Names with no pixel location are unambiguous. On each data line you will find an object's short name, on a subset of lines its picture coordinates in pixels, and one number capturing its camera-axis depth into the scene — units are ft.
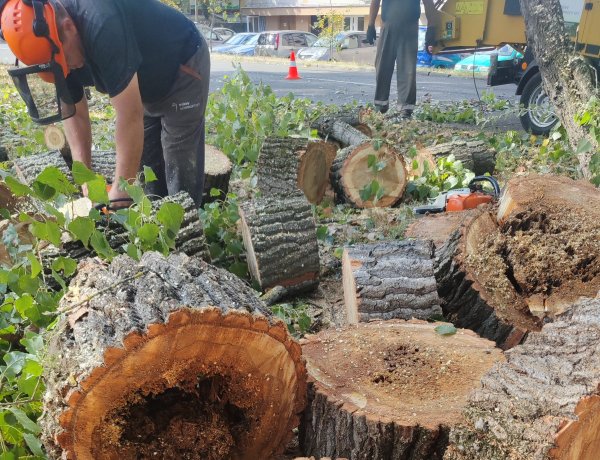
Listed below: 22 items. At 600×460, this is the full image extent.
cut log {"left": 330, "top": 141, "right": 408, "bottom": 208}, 15.60
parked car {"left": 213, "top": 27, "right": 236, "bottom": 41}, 97.60
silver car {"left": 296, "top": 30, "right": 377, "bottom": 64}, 70.95
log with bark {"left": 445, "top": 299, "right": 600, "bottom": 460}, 4.58
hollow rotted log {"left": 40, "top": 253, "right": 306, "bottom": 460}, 4.99
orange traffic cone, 45.62
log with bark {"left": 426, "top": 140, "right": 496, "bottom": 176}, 17.54
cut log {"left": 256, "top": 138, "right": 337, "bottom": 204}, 14.92
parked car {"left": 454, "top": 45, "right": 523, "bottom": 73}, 26.96
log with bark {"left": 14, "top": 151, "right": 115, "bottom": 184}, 13.85
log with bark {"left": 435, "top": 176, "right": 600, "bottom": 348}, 8.37
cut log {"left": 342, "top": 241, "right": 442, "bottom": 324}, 8.21
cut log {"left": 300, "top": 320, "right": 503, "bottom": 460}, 5.73
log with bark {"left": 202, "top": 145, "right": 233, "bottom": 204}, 15.08
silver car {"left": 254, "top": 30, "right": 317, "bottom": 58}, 75.77
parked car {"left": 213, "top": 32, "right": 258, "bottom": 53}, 80.30
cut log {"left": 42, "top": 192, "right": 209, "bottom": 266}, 8.52
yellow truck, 22.31
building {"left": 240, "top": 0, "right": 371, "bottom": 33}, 102.27
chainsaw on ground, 13.03
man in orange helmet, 8.57
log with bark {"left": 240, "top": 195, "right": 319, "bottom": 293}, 10.85
